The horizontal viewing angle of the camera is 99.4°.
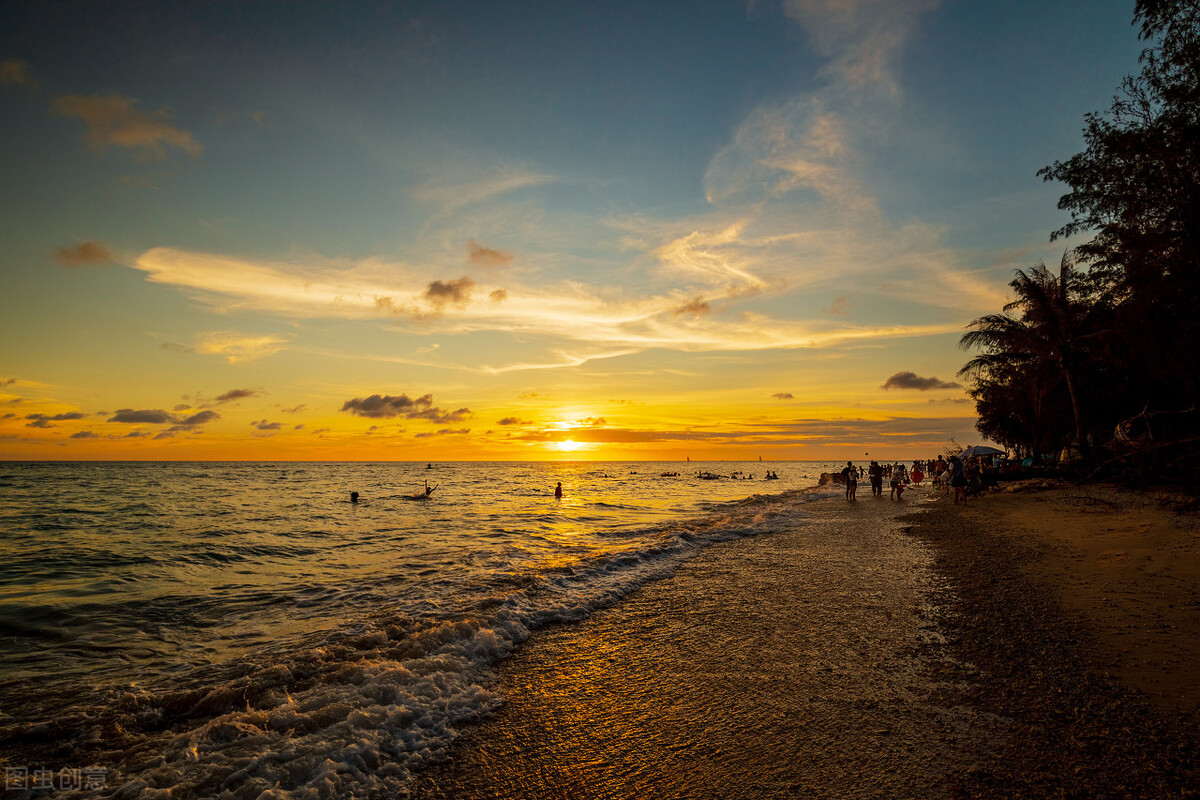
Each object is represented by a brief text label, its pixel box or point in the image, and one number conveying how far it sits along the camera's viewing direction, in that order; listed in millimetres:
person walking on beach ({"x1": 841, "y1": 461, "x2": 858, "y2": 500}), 34594
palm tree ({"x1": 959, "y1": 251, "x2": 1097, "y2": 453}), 28297
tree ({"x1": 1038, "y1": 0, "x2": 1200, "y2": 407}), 10906
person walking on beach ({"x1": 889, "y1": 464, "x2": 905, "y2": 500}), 34969
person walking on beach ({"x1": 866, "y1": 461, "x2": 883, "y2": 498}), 38375
